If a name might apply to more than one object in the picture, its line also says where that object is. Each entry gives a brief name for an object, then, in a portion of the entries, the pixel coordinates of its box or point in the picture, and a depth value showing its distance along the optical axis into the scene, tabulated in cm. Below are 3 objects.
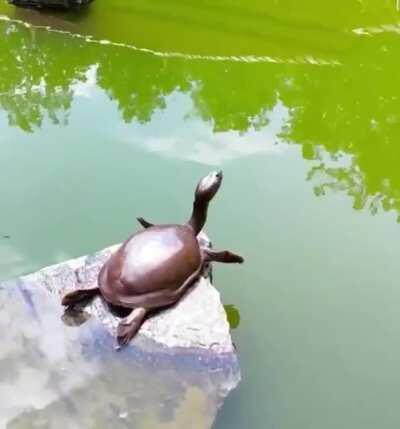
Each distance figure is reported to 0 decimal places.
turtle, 297
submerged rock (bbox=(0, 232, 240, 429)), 269
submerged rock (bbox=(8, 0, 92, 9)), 586
